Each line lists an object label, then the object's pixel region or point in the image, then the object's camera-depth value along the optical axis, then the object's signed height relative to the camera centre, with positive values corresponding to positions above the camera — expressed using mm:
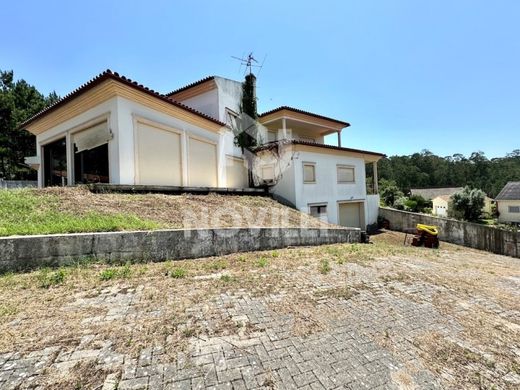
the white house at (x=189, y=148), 9109 +2548
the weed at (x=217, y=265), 4925 -1216
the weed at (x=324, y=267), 5336 -1451
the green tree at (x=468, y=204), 31172 -1167
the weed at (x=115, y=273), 4032 -1067
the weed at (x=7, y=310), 2893 -1137
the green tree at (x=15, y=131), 23750 +7019
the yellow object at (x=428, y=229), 13945 -1795
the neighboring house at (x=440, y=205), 42856 -1639
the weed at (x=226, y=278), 4353 -1283
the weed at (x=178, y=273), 4324 -1166
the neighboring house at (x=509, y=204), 36875 -1600
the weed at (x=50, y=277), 3621 -999
